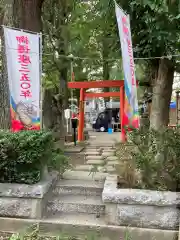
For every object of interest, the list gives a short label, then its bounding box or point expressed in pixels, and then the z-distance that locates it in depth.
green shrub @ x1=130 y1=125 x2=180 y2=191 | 3.82
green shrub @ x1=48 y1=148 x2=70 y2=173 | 5.10
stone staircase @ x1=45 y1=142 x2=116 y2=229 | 4.03
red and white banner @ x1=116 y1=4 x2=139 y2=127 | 4.04
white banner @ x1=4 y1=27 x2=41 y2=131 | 4.39
